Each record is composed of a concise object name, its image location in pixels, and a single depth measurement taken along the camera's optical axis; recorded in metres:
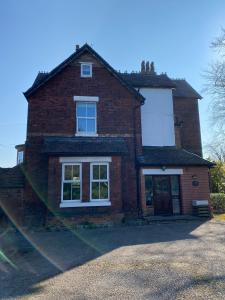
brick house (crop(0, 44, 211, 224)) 11.72
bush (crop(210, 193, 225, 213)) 16.35
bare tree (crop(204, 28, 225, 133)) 15.10
